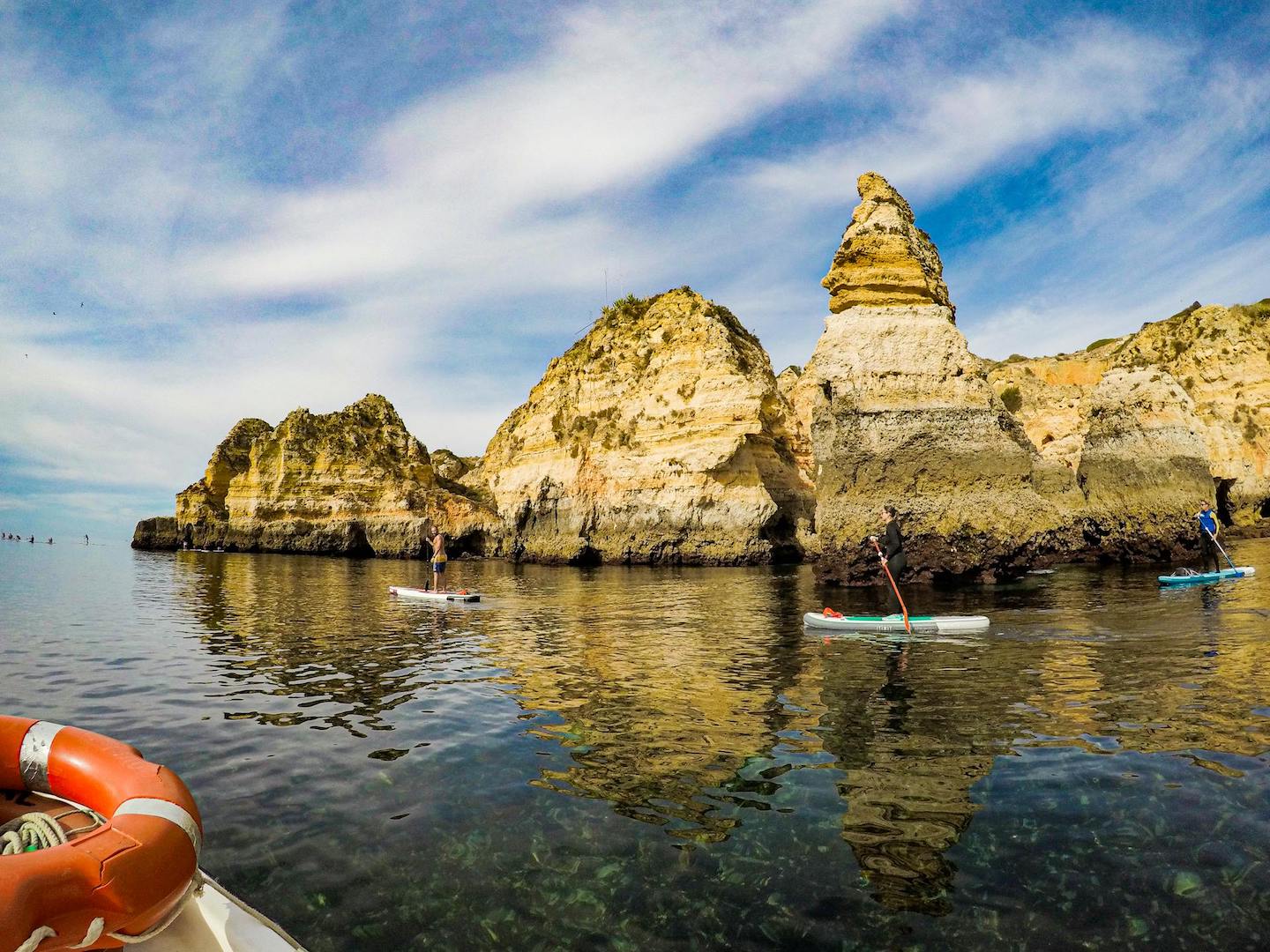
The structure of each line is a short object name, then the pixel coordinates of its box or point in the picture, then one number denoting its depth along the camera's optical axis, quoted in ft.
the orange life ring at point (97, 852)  9.33
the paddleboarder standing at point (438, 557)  86.84
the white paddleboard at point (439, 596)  77.25
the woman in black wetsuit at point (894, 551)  60.29
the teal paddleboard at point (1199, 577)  73.56
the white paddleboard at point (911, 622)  52.70
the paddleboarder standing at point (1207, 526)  88.63
